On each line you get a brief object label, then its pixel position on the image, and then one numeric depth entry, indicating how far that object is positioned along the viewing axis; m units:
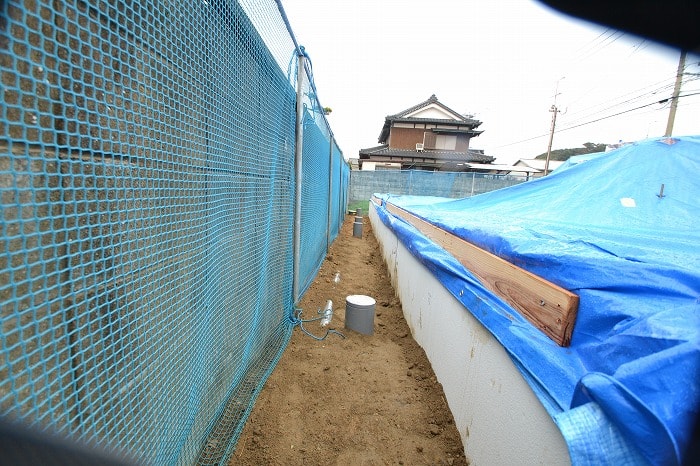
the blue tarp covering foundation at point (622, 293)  0.67
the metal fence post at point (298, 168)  2.85
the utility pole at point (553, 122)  22.47
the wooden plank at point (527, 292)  1.06
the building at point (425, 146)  25.44
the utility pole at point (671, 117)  10.19
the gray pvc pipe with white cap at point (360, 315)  3.20
